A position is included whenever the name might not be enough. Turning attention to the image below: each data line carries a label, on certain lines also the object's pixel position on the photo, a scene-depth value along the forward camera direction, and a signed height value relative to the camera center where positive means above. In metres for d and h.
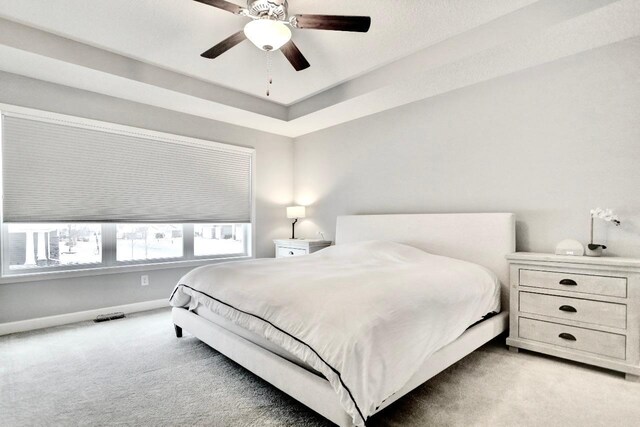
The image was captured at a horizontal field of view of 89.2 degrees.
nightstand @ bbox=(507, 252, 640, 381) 2.18 -0.71
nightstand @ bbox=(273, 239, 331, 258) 4.50 -0.47
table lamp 4.95 +0.02
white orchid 2.47 -0.03
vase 2.47 -0.30
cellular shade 3.16 +0.44
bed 1.45 -0.65
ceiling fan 2.06 +1.25
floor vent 3.47 -1.12
